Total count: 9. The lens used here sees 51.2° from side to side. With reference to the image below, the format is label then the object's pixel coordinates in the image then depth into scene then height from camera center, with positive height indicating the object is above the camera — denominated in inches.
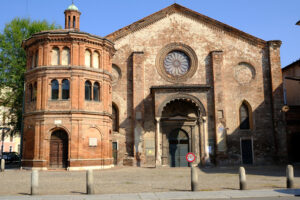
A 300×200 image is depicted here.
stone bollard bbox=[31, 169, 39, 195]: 470.3 -64.4
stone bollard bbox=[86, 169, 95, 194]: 475.8 -64.9
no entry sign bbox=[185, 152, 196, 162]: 578.6 -35.9
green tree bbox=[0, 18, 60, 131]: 1259.8 +309.3
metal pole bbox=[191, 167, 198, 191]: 494.0 -67.0
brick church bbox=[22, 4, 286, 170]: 970.7 +170.0
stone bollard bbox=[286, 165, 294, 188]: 510.9 -67.1
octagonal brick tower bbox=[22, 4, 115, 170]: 925.8 +111.5
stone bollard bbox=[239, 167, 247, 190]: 500.3 -70.6
